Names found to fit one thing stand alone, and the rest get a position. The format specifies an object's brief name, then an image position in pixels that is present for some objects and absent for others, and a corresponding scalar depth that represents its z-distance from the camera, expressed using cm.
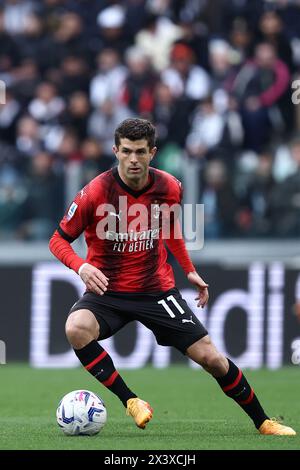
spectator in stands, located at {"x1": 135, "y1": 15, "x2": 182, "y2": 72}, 1664
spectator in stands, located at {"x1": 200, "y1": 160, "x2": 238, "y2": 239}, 1438
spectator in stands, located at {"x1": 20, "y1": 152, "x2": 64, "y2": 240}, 1470
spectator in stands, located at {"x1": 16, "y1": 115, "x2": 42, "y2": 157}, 1560
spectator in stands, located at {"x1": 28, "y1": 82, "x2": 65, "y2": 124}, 1599
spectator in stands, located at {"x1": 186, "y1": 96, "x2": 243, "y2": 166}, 1509
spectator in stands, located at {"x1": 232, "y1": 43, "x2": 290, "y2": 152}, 1538
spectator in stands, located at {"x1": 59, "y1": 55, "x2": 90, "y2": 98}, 1634
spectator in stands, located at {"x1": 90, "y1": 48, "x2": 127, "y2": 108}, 1602
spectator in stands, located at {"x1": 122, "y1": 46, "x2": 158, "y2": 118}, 1566
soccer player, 803
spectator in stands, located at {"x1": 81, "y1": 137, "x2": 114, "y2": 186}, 1447
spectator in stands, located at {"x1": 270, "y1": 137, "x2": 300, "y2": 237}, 1430
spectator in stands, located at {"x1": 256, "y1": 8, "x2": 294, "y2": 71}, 1592
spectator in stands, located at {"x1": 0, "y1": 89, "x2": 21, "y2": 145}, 1603
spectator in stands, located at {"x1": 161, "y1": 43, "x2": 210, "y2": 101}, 1584
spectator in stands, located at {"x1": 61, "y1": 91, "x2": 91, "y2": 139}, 1563
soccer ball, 795
